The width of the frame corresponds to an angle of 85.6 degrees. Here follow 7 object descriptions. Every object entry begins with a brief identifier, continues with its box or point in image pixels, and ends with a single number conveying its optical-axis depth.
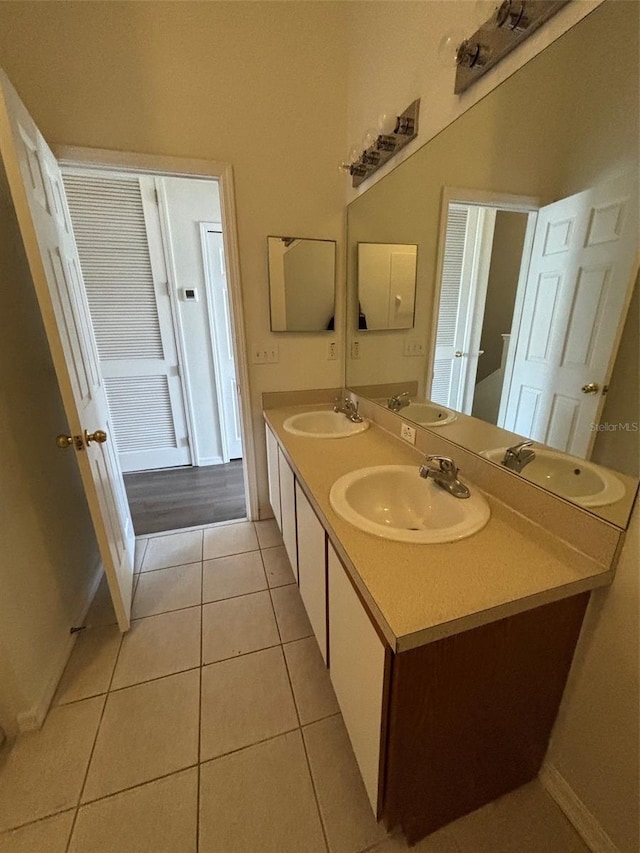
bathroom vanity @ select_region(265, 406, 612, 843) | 0.67
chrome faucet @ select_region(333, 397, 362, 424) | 1.82
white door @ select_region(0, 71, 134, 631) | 1.02
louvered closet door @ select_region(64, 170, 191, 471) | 2.51
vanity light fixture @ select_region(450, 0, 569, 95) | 0.80
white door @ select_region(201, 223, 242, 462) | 2.80
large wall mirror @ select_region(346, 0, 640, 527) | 0.71
